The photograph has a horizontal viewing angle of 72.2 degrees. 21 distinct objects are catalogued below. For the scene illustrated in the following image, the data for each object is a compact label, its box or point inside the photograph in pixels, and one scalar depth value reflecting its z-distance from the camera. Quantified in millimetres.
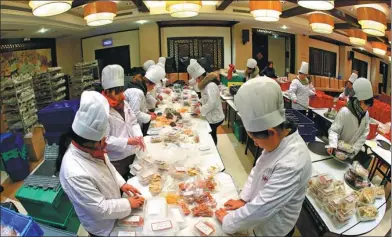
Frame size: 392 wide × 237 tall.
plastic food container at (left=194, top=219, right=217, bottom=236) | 1034
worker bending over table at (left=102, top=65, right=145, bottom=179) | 1705
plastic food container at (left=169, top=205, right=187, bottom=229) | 1096
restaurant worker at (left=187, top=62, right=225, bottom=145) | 2775
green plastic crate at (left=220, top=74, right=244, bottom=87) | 2379
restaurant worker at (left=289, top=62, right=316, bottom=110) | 1802
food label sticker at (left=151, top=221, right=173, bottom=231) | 1030
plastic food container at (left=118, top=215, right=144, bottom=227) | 1087
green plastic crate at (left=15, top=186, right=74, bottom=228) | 1603
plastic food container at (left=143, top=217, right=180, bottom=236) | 1021
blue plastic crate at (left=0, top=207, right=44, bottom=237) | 905
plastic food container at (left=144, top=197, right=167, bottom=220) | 1128
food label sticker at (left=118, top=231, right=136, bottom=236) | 1044
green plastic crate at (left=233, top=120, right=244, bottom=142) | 3219
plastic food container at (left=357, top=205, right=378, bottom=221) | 1267
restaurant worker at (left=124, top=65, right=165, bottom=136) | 2449
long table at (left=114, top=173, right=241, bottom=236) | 1073
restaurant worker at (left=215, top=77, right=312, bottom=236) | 848
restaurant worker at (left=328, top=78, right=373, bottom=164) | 1803
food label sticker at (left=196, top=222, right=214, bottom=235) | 1034
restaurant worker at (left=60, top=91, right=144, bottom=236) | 969
